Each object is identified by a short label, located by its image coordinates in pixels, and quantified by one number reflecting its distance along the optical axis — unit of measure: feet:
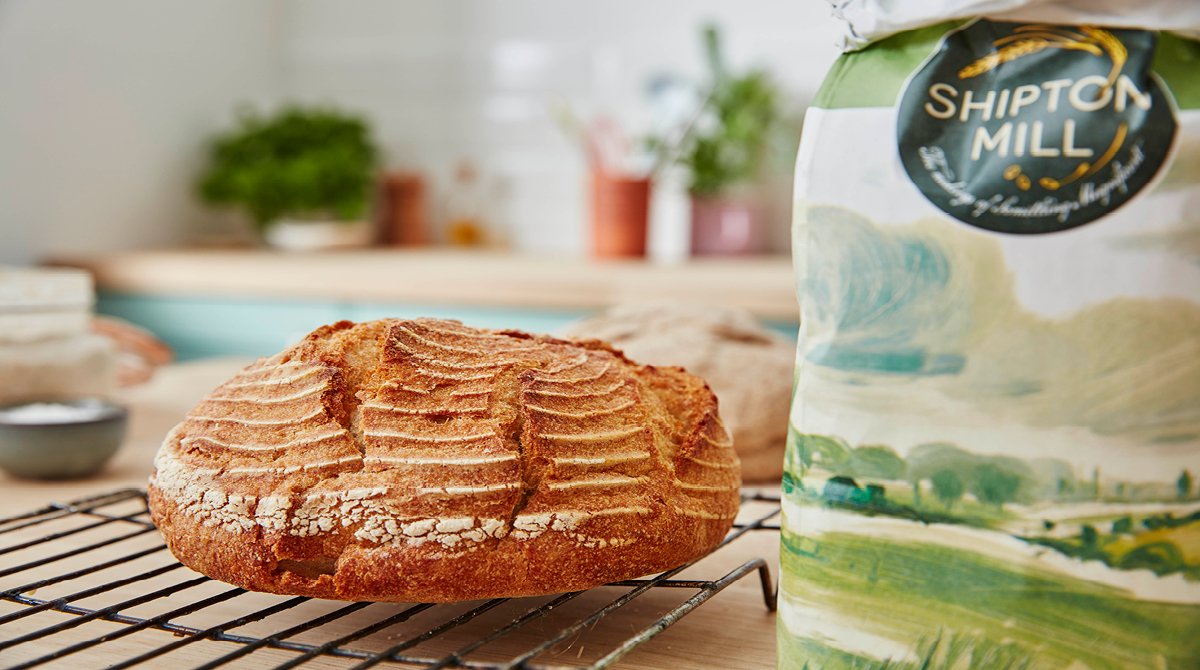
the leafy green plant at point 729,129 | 8.17
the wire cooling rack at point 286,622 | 1.69
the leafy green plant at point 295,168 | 9.12
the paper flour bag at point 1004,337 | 1.44
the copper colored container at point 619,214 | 7.99
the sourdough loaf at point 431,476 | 1.84
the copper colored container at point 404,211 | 10.02
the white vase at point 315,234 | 9.33
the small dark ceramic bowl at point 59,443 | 3.24
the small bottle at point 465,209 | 9.96
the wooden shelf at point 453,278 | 6.53
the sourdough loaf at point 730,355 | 3.40
